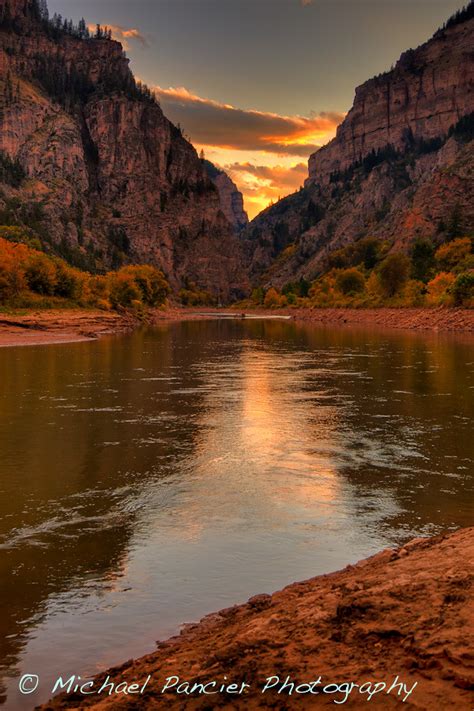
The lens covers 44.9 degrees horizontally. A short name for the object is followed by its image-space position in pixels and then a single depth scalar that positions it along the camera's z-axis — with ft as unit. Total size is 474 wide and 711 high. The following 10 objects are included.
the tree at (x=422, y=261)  401.70
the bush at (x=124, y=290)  358.41
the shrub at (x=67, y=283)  265.75
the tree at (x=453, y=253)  399.24
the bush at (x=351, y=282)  453.17
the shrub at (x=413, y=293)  322.26
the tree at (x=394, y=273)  369.09
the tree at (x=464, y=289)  251.80
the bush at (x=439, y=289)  284.39
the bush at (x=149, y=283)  422.41
